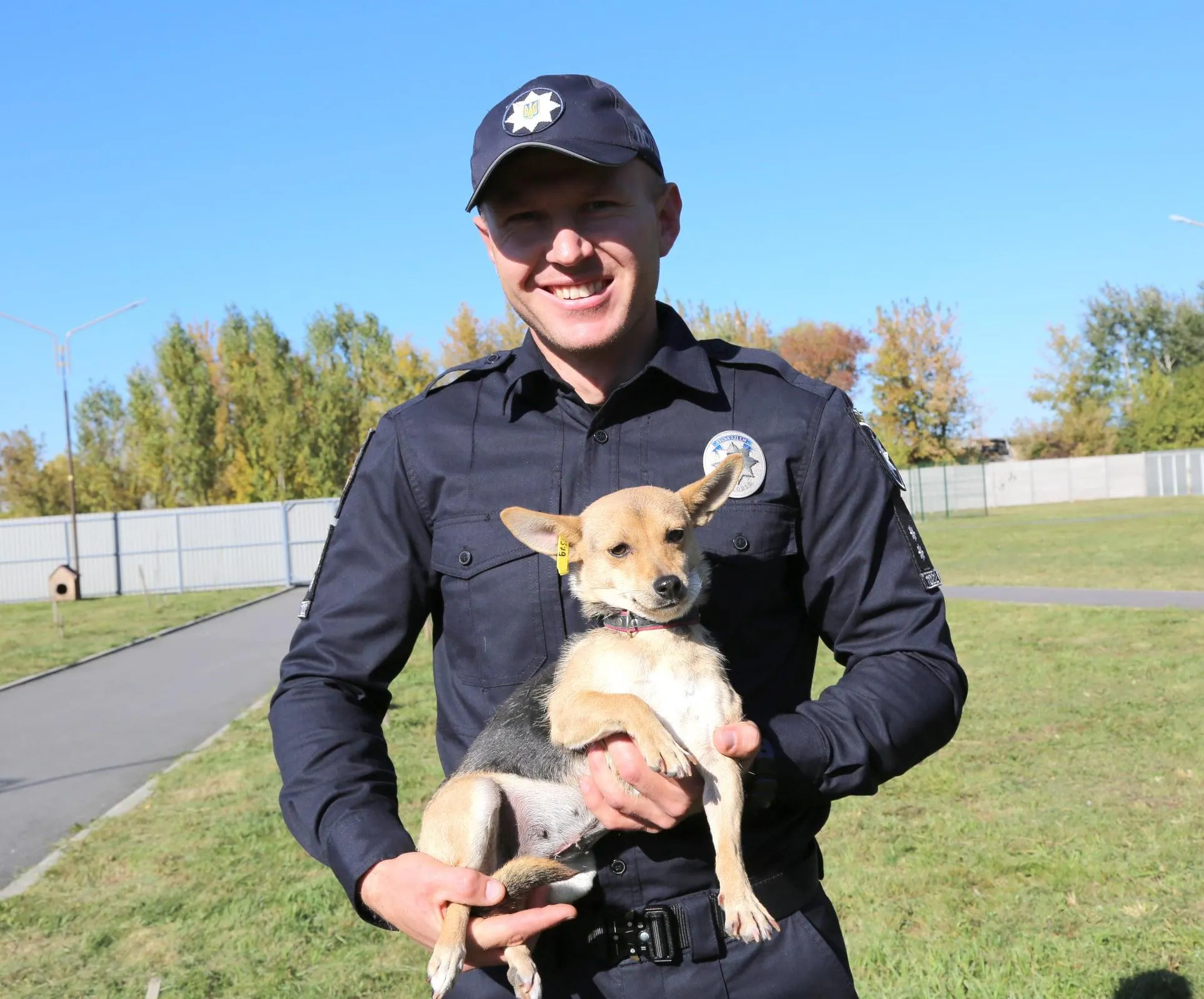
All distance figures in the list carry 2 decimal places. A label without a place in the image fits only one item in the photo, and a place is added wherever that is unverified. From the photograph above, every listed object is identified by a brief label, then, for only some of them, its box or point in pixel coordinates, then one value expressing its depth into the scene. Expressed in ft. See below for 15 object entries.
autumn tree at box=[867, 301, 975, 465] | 169.99
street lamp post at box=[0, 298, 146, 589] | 106.01
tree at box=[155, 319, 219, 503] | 153.69
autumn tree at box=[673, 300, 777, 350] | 155.84
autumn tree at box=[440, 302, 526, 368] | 121.70
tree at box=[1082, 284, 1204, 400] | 255.09
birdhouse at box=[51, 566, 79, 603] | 102.17
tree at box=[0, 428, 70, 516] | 178.91
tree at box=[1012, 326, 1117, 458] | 237.86
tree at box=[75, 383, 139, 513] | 176.45
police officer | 8.07
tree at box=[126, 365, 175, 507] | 154.10
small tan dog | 8.15
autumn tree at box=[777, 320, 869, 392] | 254.06
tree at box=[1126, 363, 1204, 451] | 223.51
